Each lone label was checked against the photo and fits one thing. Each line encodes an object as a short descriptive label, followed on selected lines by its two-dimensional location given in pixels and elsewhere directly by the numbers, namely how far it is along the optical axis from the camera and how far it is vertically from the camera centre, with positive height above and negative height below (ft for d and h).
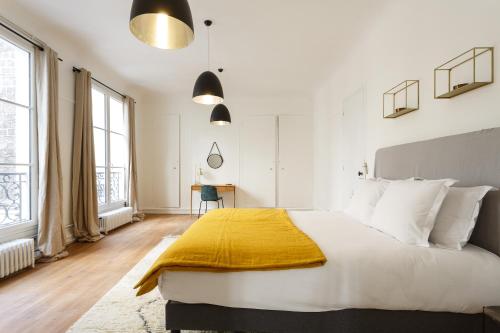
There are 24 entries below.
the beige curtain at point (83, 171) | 11.88 -0.36
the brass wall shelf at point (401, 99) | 7.60 +2.06
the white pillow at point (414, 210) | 5.09 -0.97
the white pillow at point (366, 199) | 7.17 -1.05
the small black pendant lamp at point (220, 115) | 12.72 +2.38
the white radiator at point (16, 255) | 7.86 -2.93
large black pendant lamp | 4.28 +2.55
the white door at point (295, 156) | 19.60 +0.55
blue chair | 16.87 -1.93
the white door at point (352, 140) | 11.32 +1.08
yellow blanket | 4.48 -1.61
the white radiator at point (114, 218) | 13.29 -3.01
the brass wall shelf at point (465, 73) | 5.18 +2.00
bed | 4.31 -2.18
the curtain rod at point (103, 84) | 12.11 +4.41
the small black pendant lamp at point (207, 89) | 9.00 +2.62
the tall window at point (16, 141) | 8.93 +0.81
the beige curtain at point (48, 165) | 9.64 -0.05
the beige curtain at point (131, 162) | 16.83 +0.10
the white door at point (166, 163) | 19.66 +0.04
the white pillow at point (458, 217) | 4.79 -1.04
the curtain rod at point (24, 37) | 8.53 +4.46
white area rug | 5.52 -3.50
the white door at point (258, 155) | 19.63 +0.63
